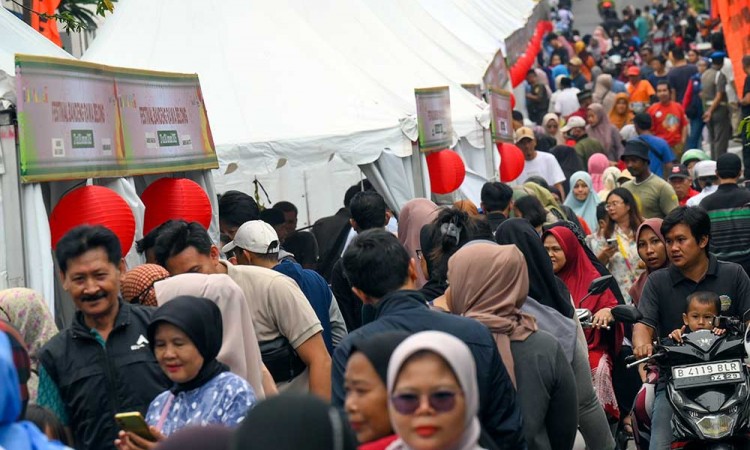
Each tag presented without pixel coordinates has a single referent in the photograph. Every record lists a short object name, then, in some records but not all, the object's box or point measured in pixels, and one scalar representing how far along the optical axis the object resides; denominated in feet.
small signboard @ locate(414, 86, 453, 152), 80.02
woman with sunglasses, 23.29
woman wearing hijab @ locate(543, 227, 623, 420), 51.52
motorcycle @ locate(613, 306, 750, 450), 42.34
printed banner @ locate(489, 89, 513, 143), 104.61
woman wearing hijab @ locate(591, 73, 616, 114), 151.52
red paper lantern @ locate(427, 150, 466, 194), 86.49
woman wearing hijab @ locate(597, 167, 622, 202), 98.00
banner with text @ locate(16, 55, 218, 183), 45.40
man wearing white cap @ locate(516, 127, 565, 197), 112.44
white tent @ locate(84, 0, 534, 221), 73.95
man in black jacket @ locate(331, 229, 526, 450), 30.78
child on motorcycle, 46.82
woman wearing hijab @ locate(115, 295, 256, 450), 30.41
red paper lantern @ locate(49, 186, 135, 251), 47.65
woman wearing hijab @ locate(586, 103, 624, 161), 130.27
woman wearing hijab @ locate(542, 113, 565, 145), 138.01
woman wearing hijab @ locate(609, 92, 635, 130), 149.66
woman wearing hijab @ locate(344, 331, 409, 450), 25.34
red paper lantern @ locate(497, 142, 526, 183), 109.11
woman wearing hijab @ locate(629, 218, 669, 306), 56.86
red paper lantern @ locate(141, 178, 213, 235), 56.71
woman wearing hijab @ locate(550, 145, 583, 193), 119.69
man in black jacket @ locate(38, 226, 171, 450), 33.30
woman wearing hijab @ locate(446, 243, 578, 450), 34.55
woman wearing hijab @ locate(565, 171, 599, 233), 92.56
